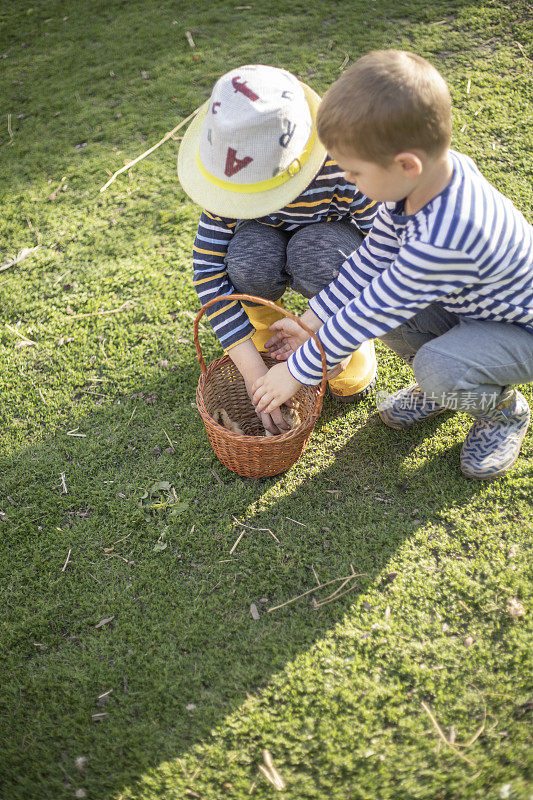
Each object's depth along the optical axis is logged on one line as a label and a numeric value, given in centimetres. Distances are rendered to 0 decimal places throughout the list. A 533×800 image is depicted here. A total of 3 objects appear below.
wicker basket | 208
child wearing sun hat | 180
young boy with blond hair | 157
